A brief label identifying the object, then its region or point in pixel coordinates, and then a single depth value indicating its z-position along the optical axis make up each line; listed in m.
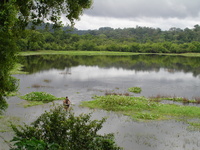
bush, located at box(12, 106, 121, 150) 10.35
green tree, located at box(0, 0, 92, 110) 11.77
